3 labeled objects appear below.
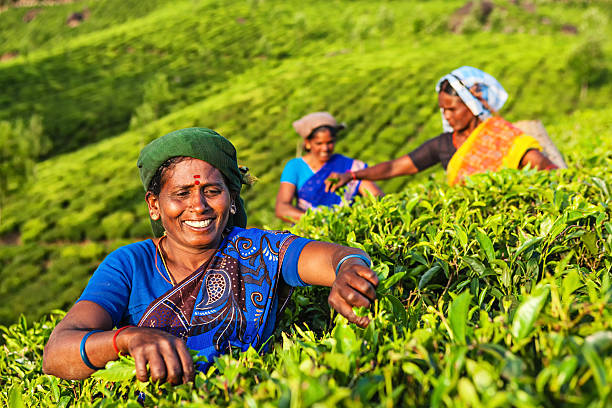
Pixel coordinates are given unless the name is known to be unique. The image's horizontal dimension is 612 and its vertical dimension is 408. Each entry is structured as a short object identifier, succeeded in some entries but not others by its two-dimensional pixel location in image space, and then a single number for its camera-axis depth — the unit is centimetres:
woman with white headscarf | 313
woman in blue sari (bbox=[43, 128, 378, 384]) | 158
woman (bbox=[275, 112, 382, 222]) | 412
